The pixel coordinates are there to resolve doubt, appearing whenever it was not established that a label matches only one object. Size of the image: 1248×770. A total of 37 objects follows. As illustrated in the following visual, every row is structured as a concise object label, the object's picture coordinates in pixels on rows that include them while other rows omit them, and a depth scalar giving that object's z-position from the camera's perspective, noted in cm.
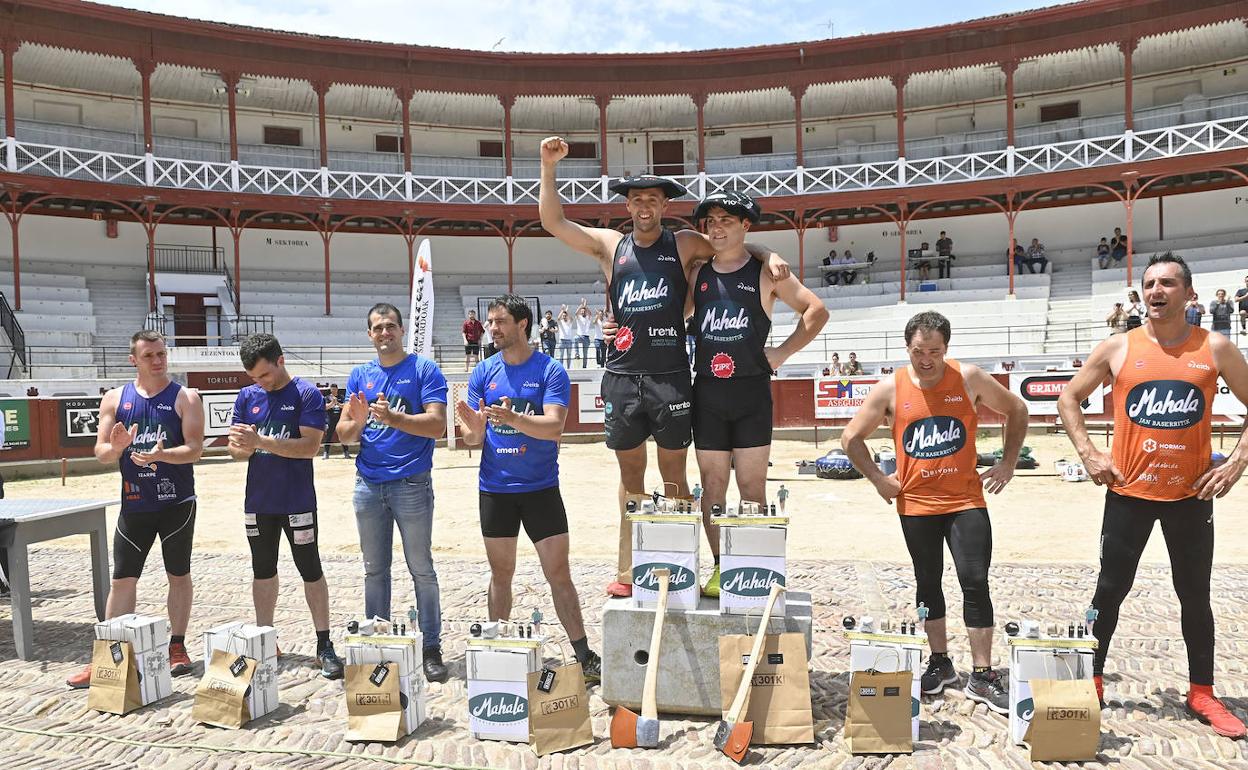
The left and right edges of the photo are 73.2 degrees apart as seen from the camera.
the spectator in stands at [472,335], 2203
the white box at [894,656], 399
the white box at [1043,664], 395
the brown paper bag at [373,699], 416
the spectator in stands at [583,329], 2223
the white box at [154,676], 462
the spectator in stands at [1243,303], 1777
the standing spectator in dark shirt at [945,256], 2542
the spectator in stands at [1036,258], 2481
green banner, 1619
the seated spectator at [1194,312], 1678
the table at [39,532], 541
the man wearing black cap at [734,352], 467
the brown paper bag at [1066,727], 379
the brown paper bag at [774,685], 400
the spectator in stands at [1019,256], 2506
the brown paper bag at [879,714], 390
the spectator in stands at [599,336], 2189
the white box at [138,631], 460
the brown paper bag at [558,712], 400
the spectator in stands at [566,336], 2206
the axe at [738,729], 381
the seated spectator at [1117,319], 1905
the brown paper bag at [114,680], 454
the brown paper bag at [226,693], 434
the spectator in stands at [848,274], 2664
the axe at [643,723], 395
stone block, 428
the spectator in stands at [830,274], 2678
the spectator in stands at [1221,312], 1783
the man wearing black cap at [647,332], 473
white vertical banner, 1582
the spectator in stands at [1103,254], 2409
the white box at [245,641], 445
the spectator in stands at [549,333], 2203
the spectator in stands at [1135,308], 1887
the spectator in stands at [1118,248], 2409
